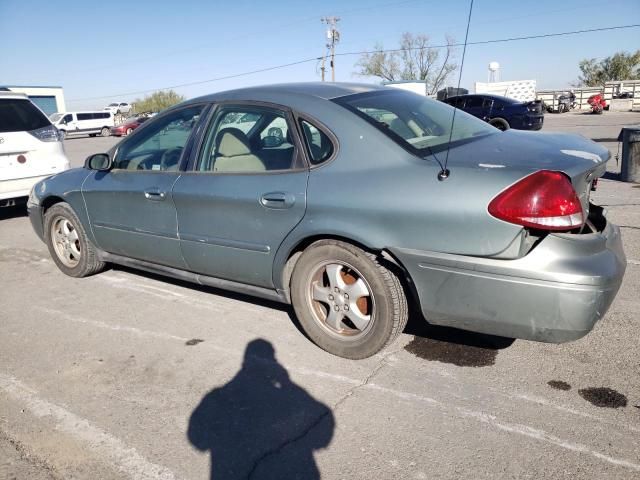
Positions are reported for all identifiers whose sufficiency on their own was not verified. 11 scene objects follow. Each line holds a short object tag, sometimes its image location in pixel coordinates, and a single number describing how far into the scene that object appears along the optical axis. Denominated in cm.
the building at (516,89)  3766
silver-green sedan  238
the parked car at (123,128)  3722
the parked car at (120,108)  6571
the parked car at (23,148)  681
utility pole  5462
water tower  4134
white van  3778
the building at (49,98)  4947
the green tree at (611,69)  6291
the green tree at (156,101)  8162
